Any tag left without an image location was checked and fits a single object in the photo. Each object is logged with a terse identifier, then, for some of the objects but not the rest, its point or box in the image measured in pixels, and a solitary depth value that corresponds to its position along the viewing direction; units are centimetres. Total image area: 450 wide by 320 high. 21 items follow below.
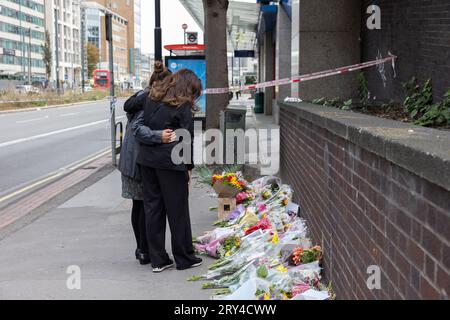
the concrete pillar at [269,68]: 2994
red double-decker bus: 10858
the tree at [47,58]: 8757
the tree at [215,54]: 1186
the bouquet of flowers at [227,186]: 727
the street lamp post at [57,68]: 6518
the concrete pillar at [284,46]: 2158
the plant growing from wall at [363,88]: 930
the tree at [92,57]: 14000
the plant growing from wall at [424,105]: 512
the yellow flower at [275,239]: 546
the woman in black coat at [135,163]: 579
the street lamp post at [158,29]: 1388
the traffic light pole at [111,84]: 1322
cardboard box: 737
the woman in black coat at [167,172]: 554
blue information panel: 2114
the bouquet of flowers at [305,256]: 509
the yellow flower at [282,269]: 475
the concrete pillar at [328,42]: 1062
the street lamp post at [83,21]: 15462
